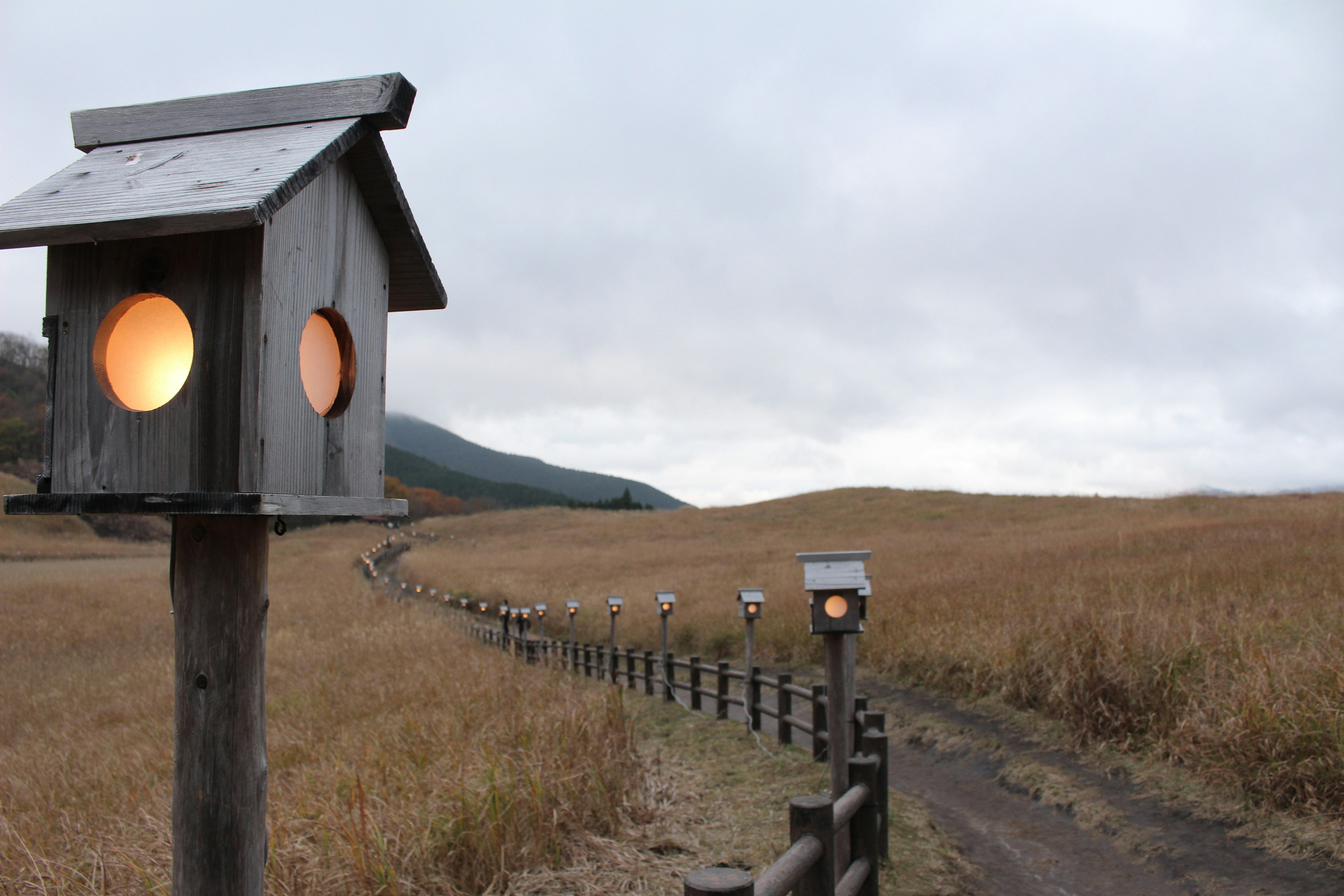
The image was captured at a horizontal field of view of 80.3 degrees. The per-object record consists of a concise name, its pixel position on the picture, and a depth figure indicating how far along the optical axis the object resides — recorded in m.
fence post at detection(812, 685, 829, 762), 7.67
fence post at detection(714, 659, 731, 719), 10.57
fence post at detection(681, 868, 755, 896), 2.23
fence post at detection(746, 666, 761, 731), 9.63
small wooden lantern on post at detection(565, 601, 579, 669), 16.39
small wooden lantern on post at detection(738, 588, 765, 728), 10.58
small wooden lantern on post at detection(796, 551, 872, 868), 5.39
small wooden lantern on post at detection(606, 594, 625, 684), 15.47
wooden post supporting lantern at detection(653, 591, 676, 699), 13.29
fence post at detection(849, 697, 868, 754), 6.53
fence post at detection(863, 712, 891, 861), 5.28
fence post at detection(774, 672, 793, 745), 8.68
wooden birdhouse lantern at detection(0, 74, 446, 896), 2.18
